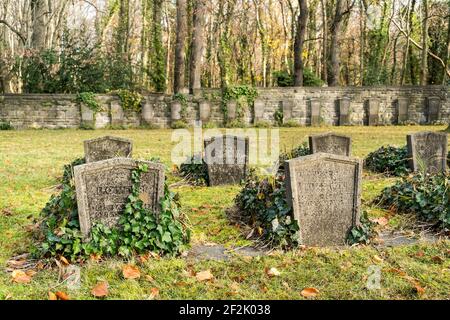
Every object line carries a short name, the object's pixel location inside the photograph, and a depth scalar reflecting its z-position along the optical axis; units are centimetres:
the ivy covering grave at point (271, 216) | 503
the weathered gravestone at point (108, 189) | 486
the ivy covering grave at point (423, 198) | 567
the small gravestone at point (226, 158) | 848
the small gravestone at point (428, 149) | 878
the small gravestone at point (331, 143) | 887
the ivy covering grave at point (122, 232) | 468
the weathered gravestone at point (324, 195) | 512
